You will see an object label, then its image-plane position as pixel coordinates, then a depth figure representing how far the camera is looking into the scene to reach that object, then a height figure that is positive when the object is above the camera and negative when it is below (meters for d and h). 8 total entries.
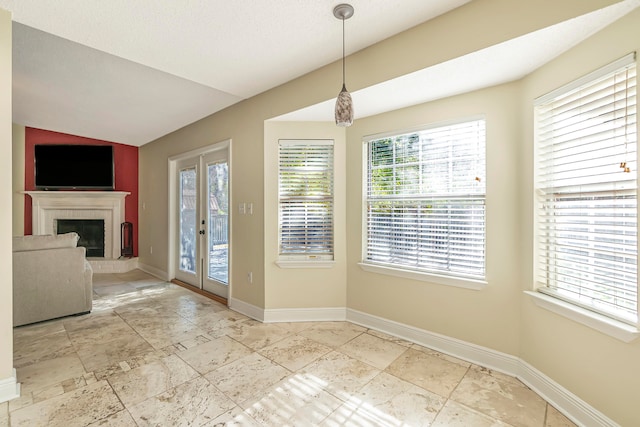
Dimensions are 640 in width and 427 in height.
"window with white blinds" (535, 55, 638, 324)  1.59 +0.10
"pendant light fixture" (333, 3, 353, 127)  1.85 +0.63
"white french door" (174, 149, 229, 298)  4.16 -0.18
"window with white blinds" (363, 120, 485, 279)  2.50 +0.08
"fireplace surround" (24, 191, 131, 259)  5.55 +0.02
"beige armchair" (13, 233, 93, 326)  3.12 -0.73
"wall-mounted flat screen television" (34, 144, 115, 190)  5.51 +0.81
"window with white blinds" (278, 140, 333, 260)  3.33 +0.12
